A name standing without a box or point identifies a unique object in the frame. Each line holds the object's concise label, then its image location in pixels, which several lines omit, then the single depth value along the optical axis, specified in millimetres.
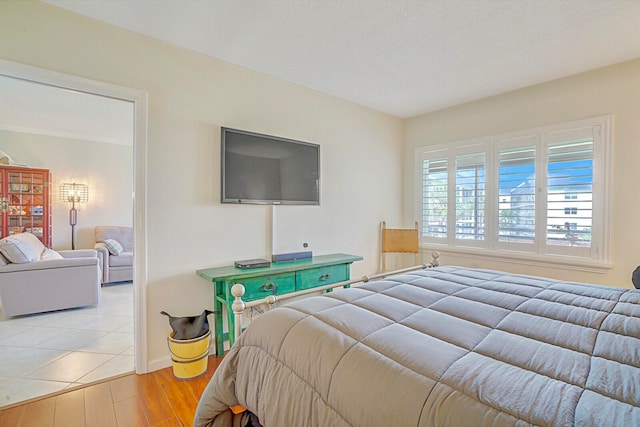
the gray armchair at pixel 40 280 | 3291
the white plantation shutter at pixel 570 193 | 2730
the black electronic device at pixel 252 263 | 2490
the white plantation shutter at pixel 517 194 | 3051
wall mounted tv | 2602
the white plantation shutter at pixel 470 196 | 3432
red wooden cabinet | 4871
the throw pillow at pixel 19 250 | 3312
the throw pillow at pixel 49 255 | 3921
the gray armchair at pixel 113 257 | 4812
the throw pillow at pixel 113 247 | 4910
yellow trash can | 2176
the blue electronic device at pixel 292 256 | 2788
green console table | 2342
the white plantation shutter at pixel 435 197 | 3759
